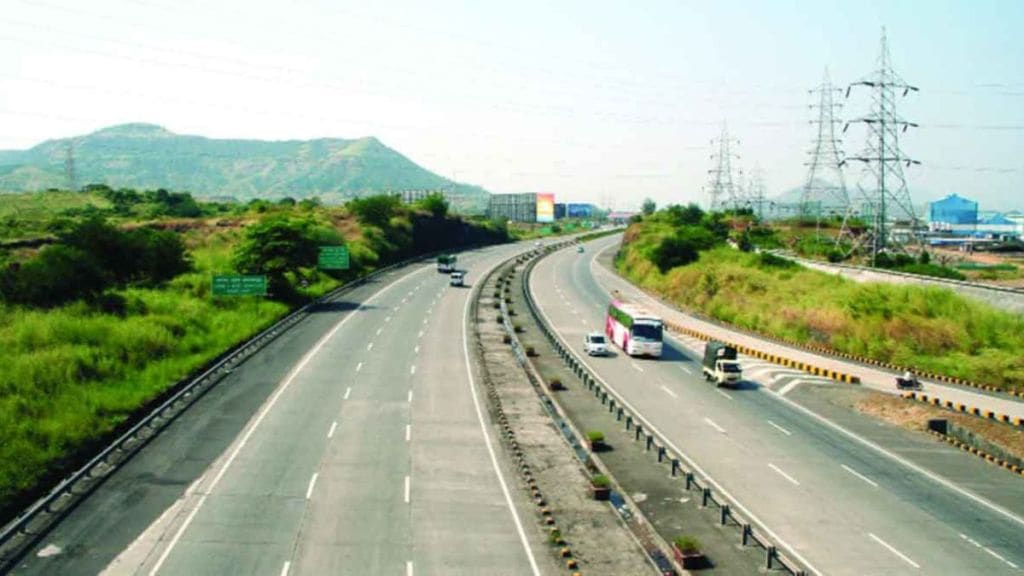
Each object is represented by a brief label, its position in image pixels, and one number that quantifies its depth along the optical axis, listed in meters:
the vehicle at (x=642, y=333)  59.84
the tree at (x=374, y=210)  141.25
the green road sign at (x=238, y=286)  75.25
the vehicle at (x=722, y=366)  51.31
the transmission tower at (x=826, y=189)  115.40
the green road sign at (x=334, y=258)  97.31
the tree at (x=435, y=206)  169.00
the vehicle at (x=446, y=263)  120.19
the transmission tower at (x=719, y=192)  163.25
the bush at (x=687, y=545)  25.45
